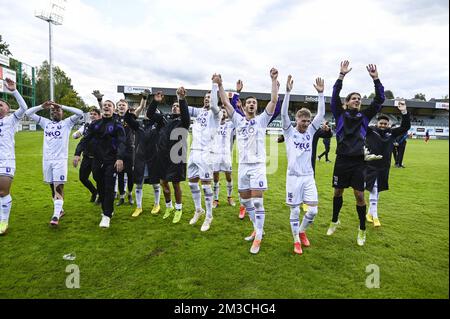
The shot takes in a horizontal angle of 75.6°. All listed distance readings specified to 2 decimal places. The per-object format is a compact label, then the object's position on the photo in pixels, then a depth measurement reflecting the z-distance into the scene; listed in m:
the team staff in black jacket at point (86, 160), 6.93
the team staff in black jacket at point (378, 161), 5.99
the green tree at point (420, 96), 108.15
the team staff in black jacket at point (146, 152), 6.29
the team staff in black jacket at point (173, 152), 6.01
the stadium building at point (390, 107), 55.66
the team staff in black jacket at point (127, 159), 6.95
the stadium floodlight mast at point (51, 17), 37.78
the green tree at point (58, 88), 66.85
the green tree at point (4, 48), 49.03
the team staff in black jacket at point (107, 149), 5.67
